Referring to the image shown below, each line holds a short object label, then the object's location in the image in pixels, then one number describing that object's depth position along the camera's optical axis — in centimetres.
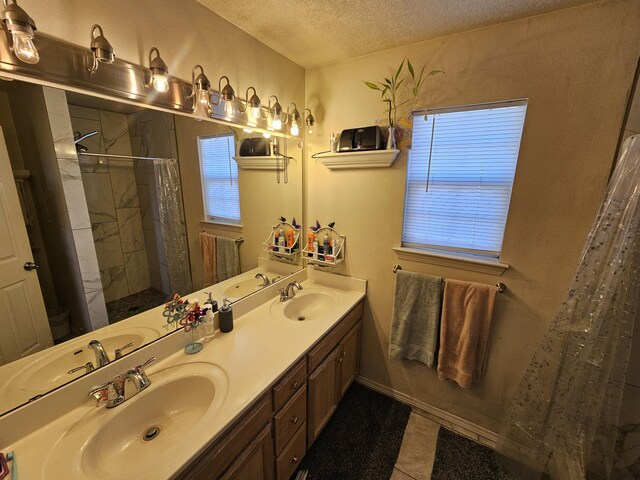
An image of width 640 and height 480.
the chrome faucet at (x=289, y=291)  181
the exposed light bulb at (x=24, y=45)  73
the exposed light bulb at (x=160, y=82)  104
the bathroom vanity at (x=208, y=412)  79
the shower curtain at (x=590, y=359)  108
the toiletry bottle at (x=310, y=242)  205
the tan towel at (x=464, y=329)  153
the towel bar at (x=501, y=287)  149
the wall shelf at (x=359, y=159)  162
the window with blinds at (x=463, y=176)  144
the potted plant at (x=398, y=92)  154
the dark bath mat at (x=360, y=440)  150
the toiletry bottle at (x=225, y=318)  139
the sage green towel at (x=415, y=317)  167
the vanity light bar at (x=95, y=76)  80
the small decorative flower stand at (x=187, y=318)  122
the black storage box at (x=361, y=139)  162
